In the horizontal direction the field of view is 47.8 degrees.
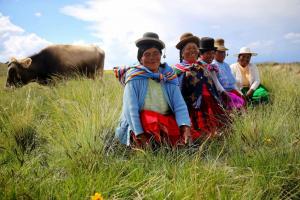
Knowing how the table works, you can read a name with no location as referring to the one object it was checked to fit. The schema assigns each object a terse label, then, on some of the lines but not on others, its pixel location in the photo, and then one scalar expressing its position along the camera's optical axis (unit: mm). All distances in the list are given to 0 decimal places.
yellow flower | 1840
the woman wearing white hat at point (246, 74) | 6715
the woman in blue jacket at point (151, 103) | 3658
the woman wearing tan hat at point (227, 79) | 5348
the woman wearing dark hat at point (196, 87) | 4695
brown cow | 10719
